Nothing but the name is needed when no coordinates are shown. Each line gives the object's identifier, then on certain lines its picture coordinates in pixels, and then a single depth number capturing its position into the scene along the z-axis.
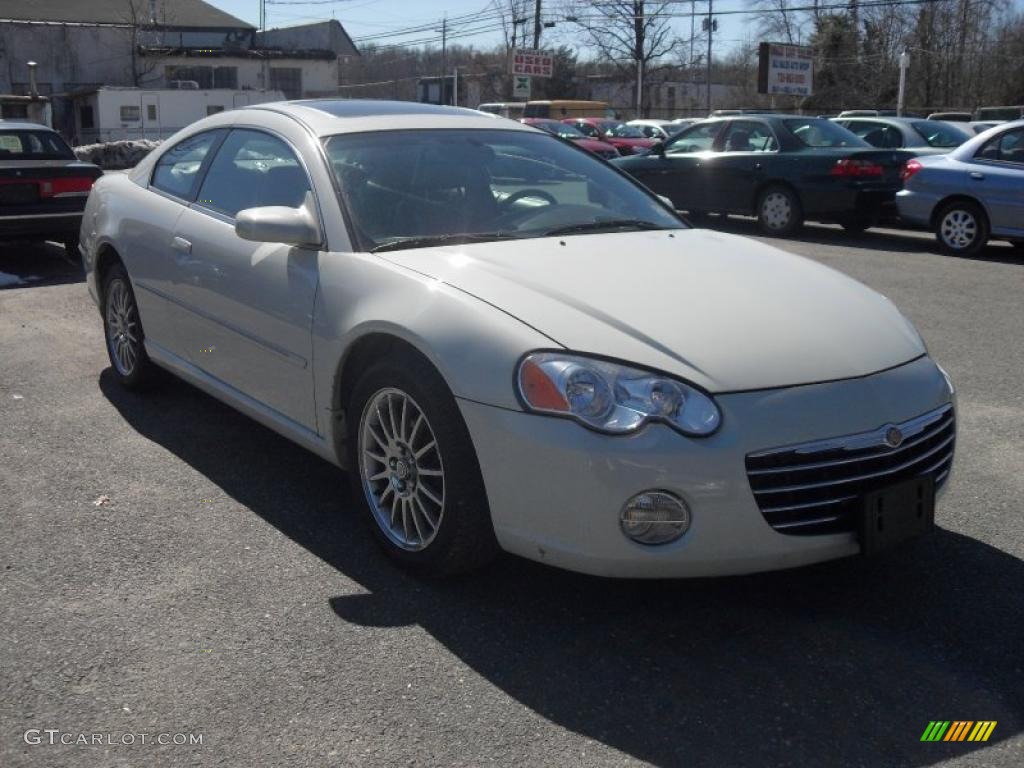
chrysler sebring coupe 3.10
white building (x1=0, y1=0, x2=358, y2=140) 48.81
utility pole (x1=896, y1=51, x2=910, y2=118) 30.37
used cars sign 48.16
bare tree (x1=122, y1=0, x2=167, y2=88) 48.72
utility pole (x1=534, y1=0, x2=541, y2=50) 58.91
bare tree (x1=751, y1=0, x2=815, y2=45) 62.19
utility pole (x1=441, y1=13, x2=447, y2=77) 69.31
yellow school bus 41.19
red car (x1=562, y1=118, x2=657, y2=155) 27.80
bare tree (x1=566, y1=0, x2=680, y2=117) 61.47
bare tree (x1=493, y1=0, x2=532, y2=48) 60.53
